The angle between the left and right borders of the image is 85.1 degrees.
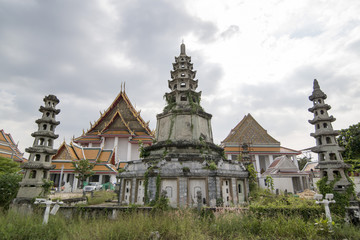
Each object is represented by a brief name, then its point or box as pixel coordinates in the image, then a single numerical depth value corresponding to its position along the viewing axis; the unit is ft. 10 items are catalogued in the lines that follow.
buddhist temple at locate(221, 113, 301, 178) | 102.58
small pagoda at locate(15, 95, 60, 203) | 33.04
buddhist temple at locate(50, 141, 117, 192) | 79.31
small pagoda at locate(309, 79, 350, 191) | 29.01
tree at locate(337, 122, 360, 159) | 57.98
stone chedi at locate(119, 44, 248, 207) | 37.19
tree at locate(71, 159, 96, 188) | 74.69
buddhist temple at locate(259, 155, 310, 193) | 75.77
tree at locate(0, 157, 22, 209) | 33.83
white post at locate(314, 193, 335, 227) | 21.52
